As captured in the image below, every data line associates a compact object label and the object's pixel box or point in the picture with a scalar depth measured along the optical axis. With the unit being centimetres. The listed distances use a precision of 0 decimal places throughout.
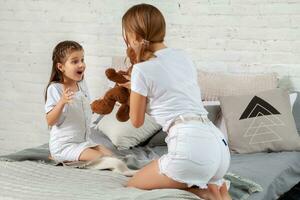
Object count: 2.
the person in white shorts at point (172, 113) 240
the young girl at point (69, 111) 307
